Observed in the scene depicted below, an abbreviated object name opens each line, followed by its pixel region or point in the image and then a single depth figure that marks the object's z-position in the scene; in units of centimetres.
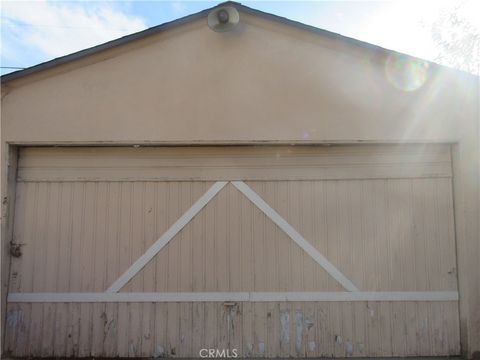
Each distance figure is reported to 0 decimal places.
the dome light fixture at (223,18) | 529
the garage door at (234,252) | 532
